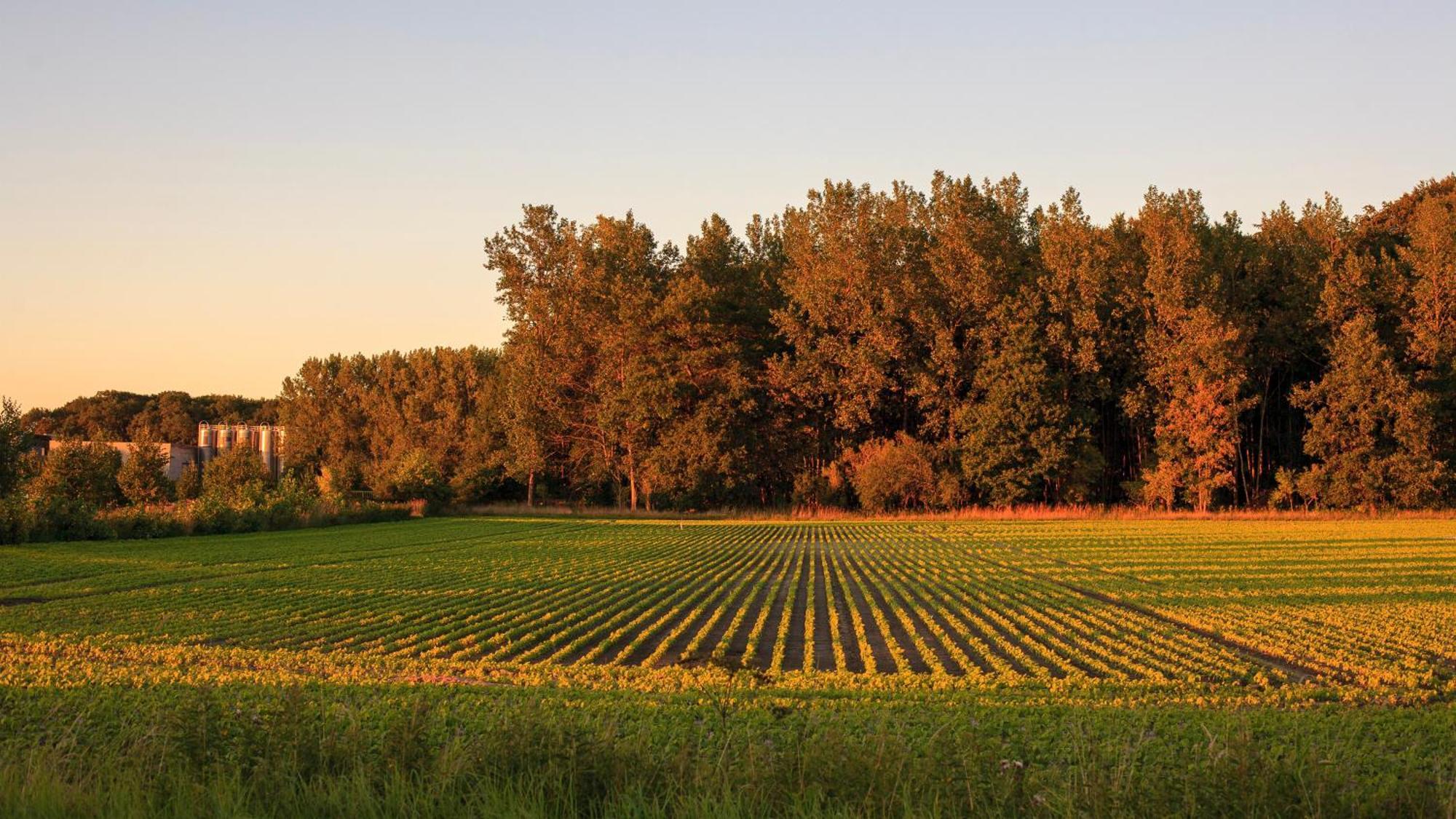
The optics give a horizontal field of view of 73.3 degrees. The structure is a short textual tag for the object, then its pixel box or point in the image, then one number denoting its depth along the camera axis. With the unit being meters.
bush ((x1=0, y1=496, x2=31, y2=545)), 36.22
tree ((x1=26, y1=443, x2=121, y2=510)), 54.38
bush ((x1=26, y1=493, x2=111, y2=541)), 37.16
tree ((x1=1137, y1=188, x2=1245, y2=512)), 54.88
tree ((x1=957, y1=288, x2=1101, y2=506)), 57.41
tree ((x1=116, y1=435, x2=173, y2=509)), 65.62
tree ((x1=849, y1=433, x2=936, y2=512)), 58.94
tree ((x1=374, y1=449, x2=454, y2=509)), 66.49
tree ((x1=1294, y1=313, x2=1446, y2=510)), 52.53
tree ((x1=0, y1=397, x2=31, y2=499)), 37.12
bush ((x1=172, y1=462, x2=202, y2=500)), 70.69
